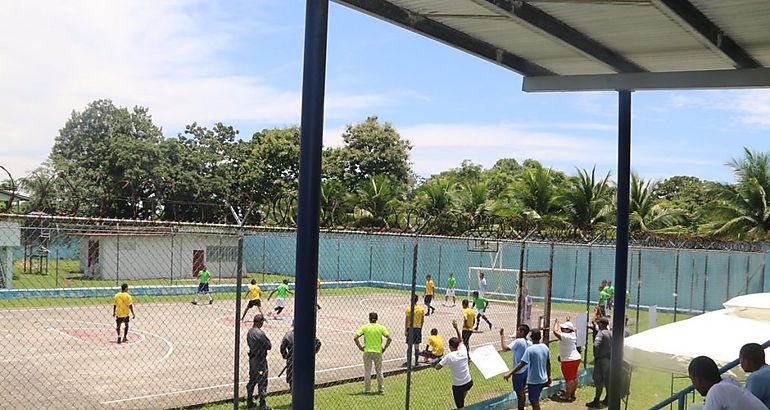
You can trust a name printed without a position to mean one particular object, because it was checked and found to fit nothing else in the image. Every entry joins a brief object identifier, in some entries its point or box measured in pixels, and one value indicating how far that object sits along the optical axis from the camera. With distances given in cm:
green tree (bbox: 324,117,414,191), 6106
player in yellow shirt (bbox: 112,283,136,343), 1977
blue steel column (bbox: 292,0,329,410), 572
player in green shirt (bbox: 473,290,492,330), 2587
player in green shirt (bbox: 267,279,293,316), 2571
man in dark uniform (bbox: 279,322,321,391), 1421
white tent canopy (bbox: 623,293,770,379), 940
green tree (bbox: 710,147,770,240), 3581
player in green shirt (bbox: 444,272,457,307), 3403
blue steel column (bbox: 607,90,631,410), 998
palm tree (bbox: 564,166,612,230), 3994
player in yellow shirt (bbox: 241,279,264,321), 2409
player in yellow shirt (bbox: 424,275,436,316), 3022
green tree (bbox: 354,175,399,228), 4491
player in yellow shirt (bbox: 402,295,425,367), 1816
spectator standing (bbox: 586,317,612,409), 1476
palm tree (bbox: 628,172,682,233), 4141
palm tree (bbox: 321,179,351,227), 4422
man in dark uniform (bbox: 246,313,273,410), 1311
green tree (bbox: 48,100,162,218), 5591
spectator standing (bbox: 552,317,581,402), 1488
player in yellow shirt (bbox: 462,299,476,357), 1920
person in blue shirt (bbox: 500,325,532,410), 1335
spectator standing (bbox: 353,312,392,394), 1480
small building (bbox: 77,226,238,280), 3766
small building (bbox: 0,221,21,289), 2648
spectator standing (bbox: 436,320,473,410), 1244
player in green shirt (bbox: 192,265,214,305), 2981
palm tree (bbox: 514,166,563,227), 4125
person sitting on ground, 1658
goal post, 3675
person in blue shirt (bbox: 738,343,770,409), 621
